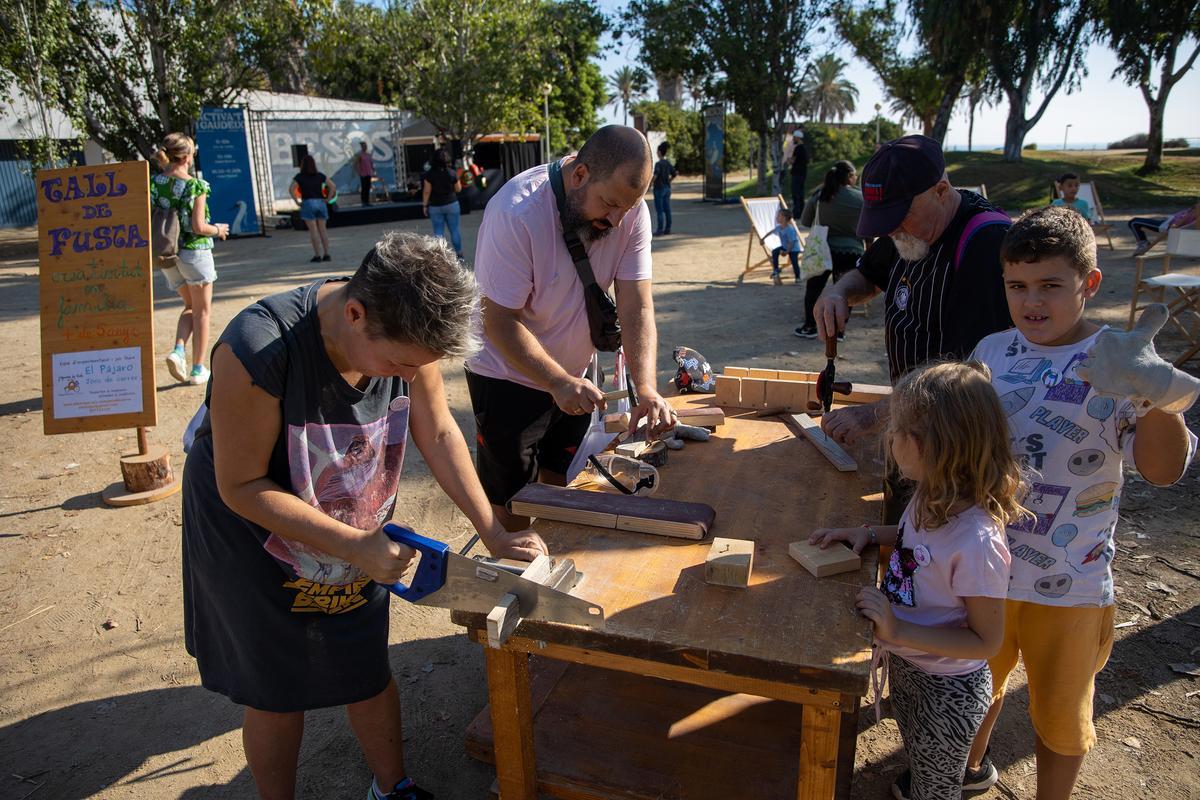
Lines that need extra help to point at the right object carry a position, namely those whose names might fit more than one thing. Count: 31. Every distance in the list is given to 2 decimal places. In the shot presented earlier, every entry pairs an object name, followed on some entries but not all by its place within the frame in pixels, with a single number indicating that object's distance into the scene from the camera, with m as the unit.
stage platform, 19.88
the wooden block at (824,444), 2.47
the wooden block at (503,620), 1.62
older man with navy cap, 2.21
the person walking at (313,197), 12.30
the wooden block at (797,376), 3.30
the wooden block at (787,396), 3.12
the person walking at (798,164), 16.12
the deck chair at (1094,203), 12.52
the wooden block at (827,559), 1.83
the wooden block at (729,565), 1.75
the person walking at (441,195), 11.70
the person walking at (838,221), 7.53
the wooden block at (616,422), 3.00
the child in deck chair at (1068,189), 10.68
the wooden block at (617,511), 2.05
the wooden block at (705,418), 2.94
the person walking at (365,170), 22.01
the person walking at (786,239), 10.17
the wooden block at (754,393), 3.17
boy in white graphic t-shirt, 1.82
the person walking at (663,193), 15.62
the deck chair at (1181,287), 6.27
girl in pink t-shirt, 1.71
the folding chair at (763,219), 10.71
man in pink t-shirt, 2.60
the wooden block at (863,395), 3.15
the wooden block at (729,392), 3.21
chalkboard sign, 4.50
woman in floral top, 5.90
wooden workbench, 1.61
